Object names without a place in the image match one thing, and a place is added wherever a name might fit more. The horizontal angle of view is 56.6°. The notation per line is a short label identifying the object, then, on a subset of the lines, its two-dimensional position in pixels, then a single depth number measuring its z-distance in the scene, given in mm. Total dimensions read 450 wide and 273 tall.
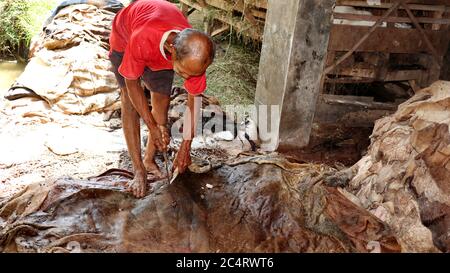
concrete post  4227
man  2377
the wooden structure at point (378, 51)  4367
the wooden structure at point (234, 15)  6018
